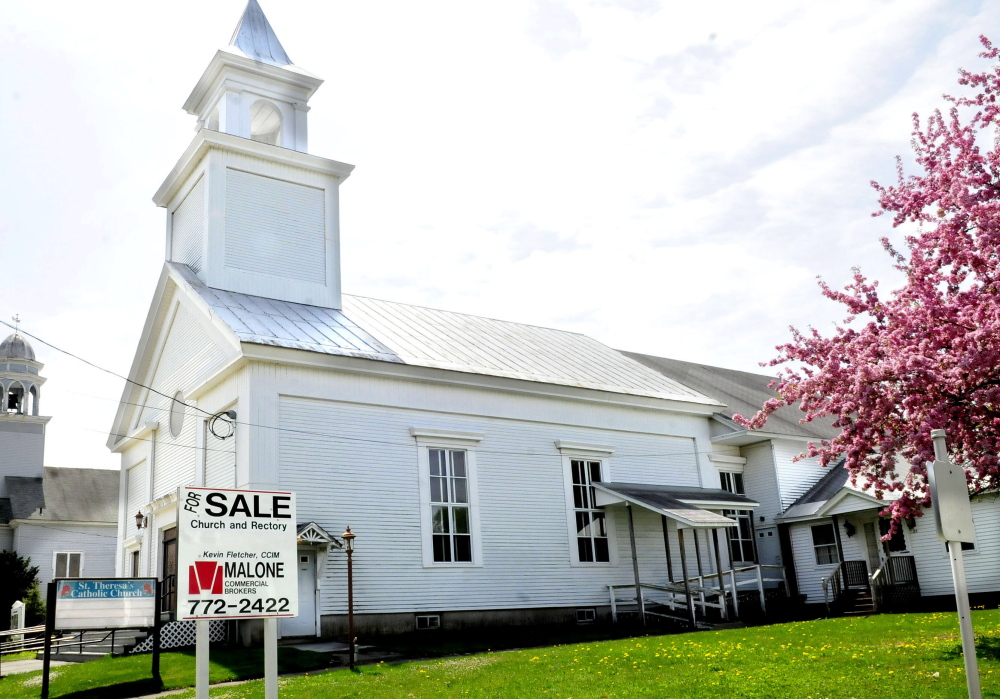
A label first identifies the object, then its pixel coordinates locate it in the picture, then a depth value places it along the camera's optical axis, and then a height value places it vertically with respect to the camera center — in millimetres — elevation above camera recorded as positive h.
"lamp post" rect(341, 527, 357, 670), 15945 +158
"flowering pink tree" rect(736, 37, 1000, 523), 12102 +2726
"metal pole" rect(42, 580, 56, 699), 14250 -124
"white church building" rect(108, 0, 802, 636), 21188 +4016
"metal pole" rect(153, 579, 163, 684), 14680 -387
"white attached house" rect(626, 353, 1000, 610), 24797 +881
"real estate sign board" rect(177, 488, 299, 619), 7430 +379
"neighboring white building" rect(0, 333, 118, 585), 47812 +5952
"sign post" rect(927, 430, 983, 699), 7348 +225
